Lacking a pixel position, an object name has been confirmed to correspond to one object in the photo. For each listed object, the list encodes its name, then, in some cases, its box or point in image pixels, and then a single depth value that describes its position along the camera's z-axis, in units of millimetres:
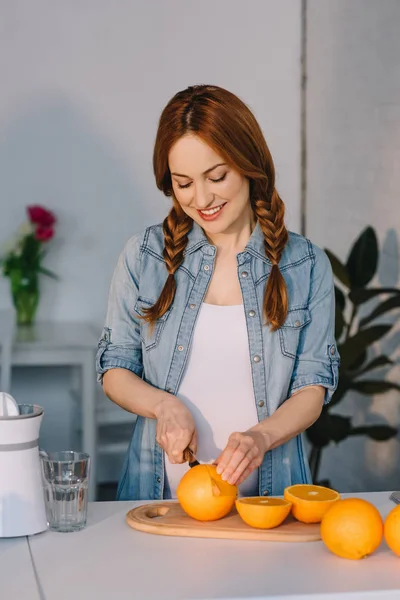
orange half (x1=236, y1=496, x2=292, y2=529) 1743
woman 1994
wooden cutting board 1733
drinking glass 1766
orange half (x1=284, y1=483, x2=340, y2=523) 1768
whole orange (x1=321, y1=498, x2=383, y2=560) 1640
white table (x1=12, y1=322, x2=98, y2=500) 3501
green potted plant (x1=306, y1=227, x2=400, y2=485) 3203
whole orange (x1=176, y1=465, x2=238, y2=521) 1762
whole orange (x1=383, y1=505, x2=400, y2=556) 1648
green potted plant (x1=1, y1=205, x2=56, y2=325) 3887
